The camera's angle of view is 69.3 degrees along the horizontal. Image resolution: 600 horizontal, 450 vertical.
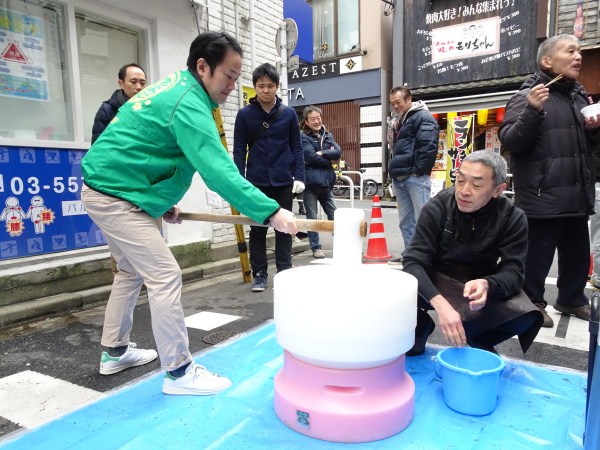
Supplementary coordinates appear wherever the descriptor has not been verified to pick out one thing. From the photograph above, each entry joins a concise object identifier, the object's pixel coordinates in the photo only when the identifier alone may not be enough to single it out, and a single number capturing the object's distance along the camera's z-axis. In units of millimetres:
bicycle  16250
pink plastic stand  1668
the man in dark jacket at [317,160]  5426
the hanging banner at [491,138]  13664
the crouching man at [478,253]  2049
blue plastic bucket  1785
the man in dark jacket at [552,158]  2908
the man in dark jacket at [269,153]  4059
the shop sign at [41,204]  3479
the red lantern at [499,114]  13036
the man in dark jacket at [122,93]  3172
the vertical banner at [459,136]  12429
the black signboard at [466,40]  12984
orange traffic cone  4242
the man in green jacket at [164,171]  1937
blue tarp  1669
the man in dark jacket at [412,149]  4555
